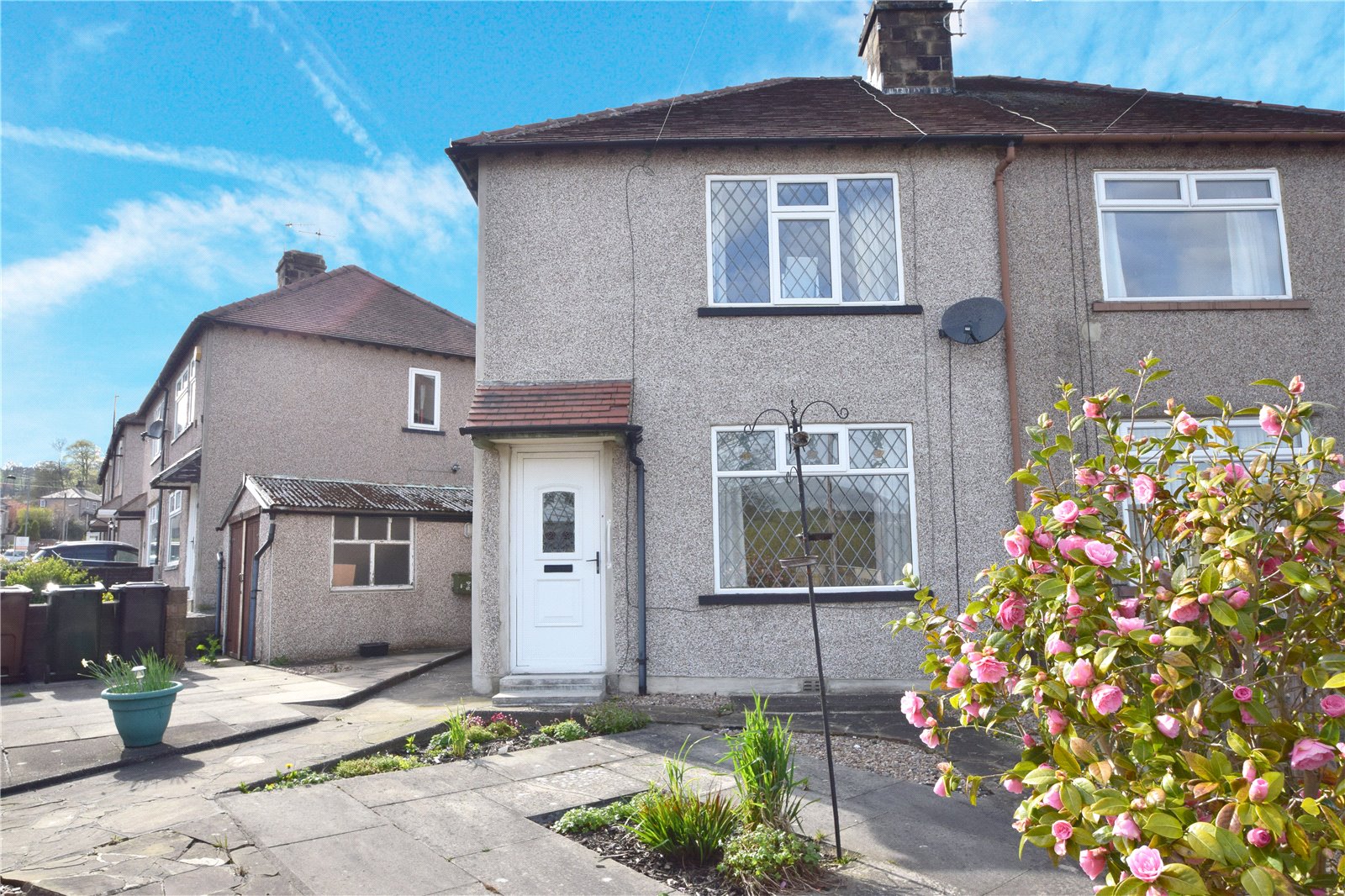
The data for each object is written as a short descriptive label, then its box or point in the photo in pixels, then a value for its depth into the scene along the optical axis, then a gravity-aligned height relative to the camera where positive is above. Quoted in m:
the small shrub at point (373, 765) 5.26 -1.30
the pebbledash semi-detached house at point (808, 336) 7.97 +2.02
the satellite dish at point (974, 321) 8.09 +2.10
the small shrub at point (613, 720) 6.36 -1.26
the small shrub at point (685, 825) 3.89 -1.25
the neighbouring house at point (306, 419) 12.73 +2.59
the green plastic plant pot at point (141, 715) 5.86 -1.05
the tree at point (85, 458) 75.06 +9.14
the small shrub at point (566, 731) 6.23 -1.30
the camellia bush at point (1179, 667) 2.02 -0.35
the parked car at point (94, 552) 17.84 +0.21
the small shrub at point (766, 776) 3.97 -1.06
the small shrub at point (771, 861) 3.59 -1.32
